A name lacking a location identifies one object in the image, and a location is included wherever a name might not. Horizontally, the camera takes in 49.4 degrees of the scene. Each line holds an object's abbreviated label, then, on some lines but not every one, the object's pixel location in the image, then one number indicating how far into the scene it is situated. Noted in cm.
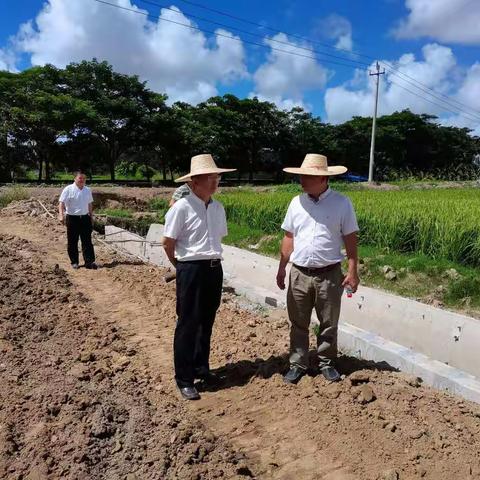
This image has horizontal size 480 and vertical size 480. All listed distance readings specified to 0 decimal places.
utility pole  3108
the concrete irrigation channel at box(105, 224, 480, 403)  391
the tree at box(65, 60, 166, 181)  2718
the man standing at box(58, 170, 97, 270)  805
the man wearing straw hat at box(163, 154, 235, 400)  356
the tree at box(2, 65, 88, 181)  2487
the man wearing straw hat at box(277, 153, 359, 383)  353
